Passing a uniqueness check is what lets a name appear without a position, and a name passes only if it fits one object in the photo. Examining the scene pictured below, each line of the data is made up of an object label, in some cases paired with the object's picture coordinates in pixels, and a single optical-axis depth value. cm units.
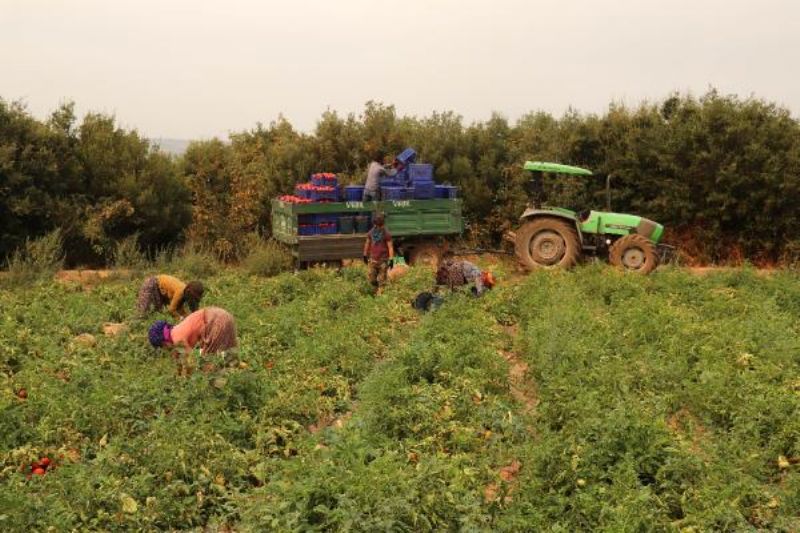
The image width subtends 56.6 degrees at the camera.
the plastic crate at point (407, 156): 1600
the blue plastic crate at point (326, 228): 1541
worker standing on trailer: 1548
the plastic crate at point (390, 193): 1571
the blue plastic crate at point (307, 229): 1521
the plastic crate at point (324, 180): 1582
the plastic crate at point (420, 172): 1605
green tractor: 1531
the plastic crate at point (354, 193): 1559
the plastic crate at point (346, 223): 1544
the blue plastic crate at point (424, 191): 1598
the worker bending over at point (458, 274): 1231
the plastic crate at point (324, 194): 1555
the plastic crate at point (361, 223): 1552
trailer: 1517
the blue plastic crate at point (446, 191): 1641
